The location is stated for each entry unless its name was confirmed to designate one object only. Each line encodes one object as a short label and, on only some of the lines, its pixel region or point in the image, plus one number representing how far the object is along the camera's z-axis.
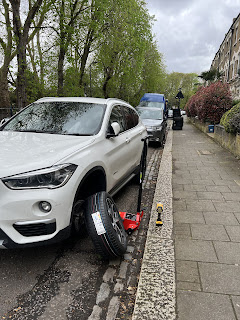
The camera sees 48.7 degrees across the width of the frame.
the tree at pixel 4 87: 19.38
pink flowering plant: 14.56
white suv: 2.37
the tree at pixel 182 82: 82.49
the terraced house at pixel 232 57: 26.44
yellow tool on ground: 3.65
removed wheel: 2.63
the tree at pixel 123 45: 17.20
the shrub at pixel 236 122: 8.30
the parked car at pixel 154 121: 11.40
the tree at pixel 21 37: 8.99
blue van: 18.64
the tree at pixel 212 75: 34.49
